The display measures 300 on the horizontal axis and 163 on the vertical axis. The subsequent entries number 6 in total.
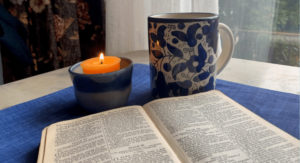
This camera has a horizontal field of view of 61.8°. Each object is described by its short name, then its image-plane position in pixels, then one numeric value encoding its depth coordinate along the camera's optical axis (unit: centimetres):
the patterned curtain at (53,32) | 106
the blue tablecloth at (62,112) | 38
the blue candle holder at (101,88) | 43
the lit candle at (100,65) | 45
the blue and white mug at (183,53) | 45
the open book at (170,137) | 32
